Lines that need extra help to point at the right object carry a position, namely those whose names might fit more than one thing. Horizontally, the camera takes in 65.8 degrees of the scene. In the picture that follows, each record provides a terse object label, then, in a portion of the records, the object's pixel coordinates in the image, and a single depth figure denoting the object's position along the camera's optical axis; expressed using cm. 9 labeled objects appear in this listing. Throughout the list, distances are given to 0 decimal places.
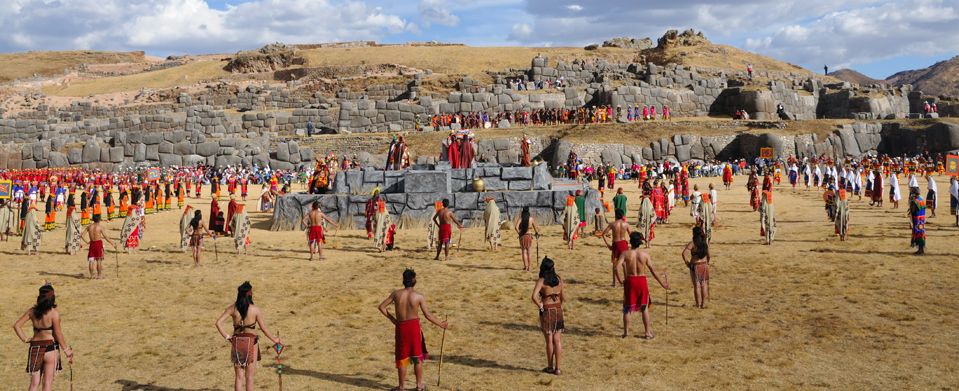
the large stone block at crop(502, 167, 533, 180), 2275
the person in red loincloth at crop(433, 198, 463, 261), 1591
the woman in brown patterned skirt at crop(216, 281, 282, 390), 730
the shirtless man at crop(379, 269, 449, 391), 759
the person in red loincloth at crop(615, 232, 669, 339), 934
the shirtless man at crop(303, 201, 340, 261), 1639
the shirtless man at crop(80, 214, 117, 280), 1414
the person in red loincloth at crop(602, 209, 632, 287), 1241
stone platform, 2123
